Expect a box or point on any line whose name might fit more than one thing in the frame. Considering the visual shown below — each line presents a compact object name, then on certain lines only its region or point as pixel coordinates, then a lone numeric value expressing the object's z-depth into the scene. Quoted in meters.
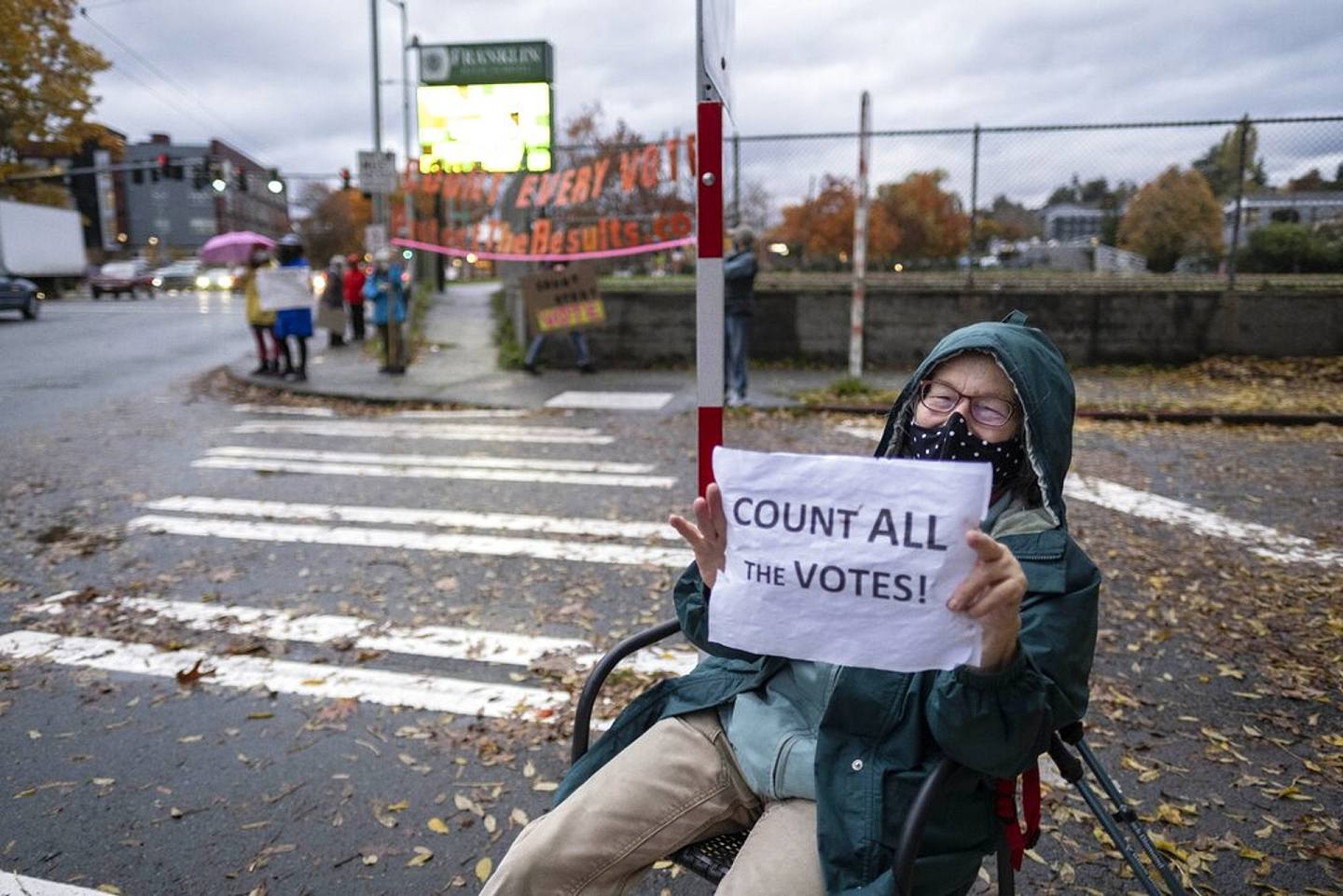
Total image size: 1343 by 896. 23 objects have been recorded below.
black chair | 1.96
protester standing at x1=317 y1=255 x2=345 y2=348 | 19.67
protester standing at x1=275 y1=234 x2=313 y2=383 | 14.12
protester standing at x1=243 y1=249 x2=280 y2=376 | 14.02
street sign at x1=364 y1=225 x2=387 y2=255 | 16.20
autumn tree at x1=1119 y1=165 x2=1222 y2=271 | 13.23
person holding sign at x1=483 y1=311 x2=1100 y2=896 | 1.70
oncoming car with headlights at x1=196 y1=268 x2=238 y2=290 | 57.31
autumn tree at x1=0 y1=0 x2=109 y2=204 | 35.91
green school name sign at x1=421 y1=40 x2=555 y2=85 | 14.73
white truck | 35.81
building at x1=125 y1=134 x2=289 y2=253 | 105.31
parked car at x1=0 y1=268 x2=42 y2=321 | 26.44
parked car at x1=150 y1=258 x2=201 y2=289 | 54.84
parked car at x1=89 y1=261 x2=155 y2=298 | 43.28
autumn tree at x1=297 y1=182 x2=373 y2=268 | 75.19
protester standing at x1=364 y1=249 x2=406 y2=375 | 14.14
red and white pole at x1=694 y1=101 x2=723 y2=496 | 2.16
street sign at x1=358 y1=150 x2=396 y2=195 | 14.22
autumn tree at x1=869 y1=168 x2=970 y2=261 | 13.75
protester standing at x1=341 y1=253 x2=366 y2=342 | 21.75
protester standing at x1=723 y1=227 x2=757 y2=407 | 11.47
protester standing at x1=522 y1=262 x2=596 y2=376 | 14.22
